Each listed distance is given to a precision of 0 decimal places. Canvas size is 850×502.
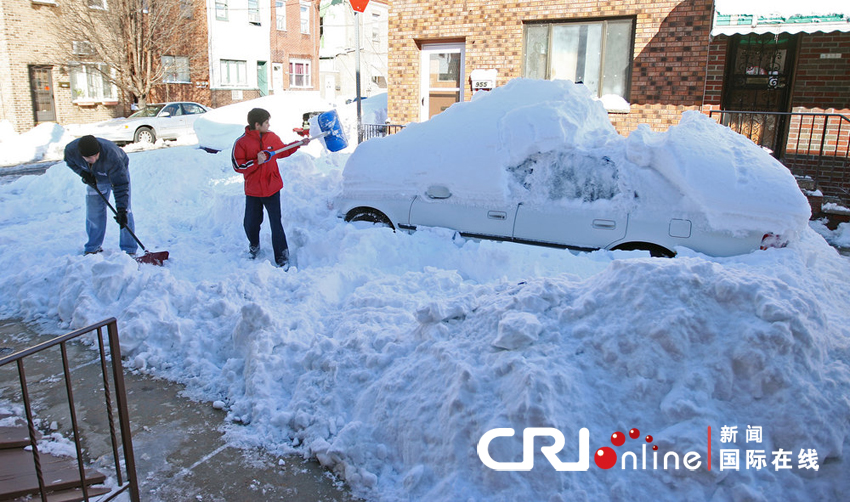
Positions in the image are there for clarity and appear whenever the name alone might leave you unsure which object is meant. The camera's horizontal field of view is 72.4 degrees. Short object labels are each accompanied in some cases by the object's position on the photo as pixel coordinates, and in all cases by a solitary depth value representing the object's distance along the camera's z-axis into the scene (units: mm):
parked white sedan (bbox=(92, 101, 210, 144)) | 19406
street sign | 10211
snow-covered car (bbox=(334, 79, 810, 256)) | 4934
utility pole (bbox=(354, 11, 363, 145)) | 10516
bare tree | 22688
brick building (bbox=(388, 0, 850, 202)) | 9469
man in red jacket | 6109
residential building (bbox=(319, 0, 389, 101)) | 38062
